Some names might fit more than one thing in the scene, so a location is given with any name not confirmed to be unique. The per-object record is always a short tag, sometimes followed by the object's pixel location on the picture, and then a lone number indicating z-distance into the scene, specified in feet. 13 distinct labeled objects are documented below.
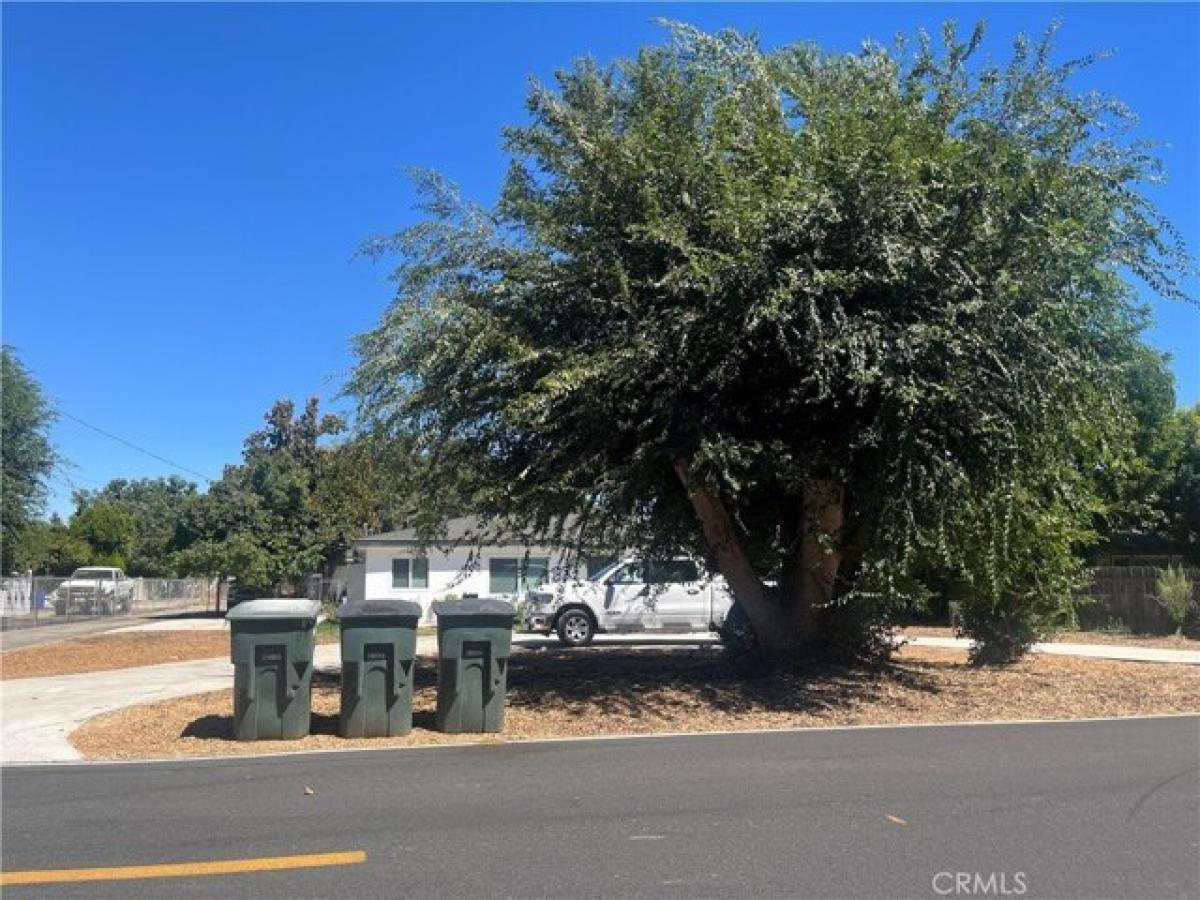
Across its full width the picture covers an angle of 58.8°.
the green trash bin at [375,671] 32.04
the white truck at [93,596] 111.96
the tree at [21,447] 97.09
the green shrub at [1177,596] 72.38
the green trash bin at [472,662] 32.78
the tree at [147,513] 151.48
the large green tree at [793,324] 33.96
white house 99.91
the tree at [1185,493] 86.99
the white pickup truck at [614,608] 70.03
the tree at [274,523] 119.65
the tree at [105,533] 215.51
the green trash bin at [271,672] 31.55
